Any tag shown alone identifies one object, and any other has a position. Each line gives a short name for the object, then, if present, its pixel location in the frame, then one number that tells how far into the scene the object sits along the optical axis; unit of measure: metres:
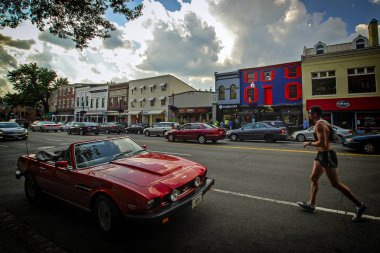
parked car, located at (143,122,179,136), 22.39
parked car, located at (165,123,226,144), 13.88
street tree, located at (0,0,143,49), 6.43
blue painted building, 22.36
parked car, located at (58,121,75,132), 34.48
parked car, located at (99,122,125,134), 28.35
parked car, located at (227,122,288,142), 14.31
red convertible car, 2.53
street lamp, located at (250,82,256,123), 24.58
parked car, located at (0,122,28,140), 16.50
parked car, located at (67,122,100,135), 24.19
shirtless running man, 3.16
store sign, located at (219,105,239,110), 26.16
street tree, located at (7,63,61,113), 53.41
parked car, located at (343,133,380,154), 8.79
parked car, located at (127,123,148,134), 28.15
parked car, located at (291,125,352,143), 14.26
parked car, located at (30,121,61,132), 30.44
